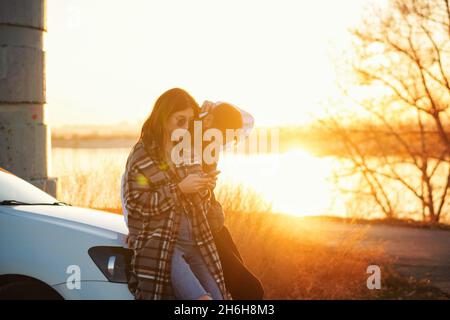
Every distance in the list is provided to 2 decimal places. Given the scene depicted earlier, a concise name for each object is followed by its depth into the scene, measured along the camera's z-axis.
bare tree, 13.76
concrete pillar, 7.04
